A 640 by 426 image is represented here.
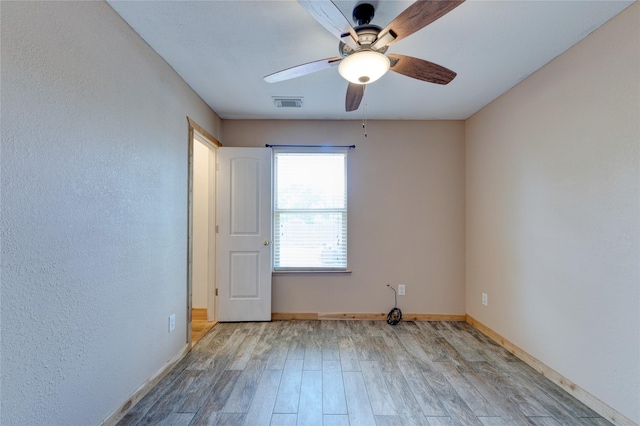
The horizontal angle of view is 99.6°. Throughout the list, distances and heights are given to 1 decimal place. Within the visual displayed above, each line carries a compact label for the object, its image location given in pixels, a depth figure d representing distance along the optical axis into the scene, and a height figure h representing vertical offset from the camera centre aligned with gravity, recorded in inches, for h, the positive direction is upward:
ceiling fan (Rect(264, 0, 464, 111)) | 49.3 +37.3
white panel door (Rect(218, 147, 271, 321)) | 127.6 -9.4
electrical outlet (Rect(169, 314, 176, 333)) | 89.0 -36.2
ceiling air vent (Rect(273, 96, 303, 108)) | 110.7 +47.3
